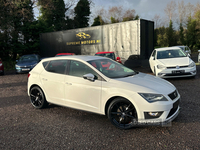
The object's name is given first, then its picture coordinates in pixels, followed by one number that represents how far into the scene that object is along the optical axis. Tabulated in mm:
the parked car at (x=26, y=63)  13188
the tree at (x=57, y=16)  36094
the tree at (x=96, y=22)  43891
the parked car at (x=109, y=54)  10933
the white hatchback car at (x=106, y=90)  3338
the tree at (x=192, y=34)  35906
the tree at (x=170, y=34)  36812
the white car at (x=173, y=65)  7949
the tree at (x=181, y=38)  36656
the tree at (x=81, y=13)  41844
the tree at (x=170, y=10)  51481
